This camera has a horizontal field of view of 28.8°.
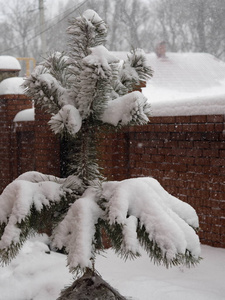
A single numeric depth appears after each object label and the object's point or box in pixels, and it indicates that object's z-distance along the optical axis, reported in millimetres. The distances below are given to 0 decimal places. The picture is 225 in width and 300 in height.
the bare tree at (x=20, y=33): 31066
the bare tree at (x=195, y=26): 26438
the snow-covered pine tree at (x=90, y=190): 1782
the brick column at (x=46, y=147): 5047
